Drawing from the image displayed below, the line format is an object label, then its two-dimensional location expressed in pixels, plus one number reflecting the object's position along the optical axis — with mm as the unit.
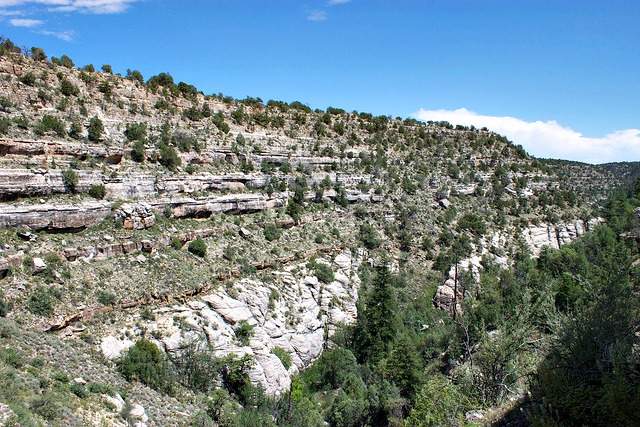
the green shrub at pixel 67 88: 43781
